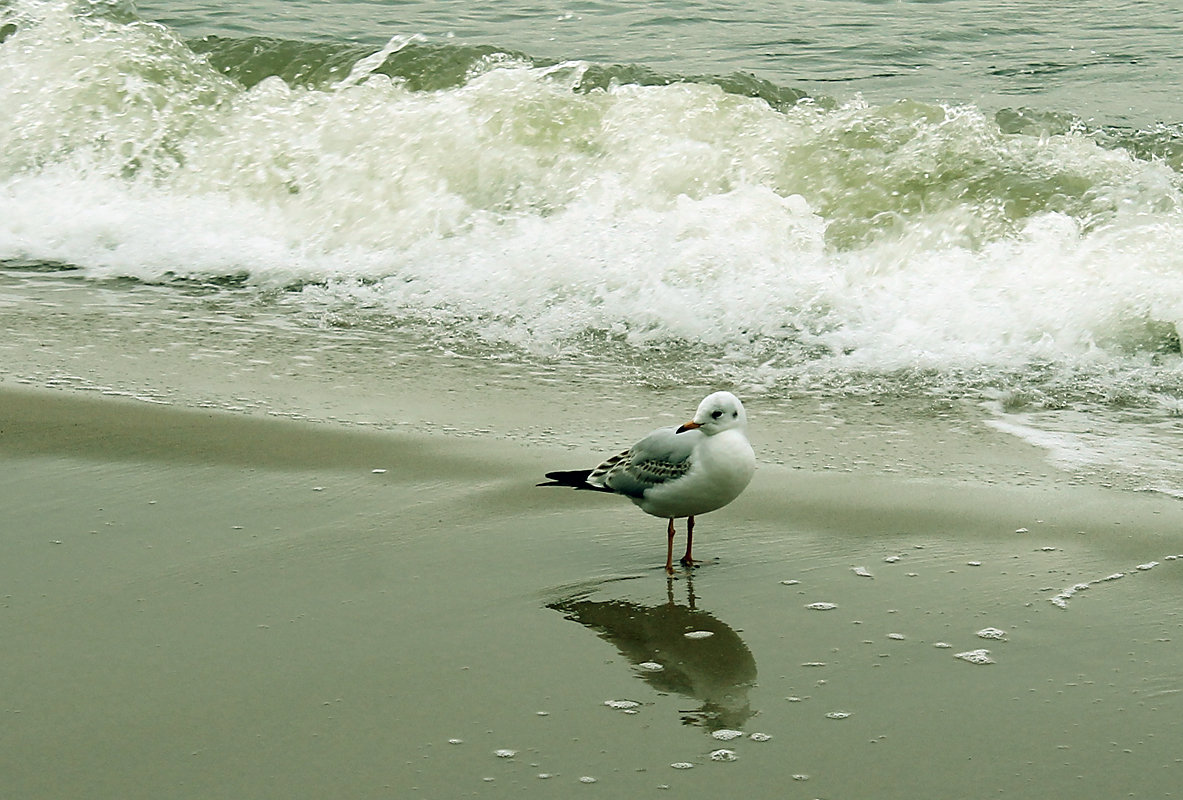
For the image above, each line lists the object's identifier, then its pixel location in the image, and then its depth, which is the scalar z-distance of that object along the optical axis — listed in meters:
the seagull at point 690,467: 7.48
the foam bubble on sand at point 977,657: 6.45
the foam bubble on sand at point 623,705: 5.98
